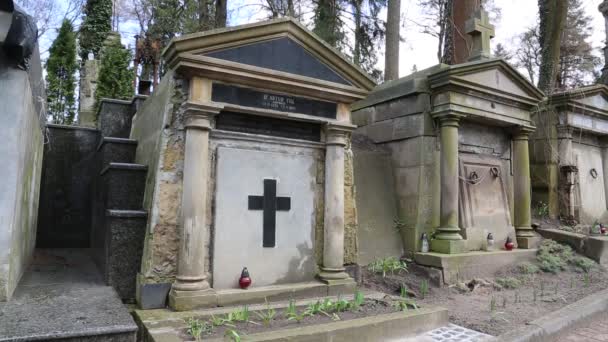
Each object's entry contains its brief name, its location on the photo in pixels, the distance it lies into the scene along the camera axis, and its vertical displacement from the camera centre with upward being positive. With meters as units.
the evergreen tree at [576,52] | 18.66 +7.06
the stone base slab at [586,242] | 6.99 -0.54
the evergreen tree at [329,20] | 12.46 +5.59
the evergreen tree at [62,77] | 11.94 +3.63
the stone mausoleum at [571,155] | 8.37 +1.13
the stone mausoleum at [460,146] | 6.34 +1.02
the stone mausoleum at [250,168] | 4.08 +0.39
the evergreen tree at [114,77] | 9.72 +2.90
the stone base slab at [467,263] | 5.82 -0.79
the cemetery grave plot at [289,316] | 3.32 -0.99
